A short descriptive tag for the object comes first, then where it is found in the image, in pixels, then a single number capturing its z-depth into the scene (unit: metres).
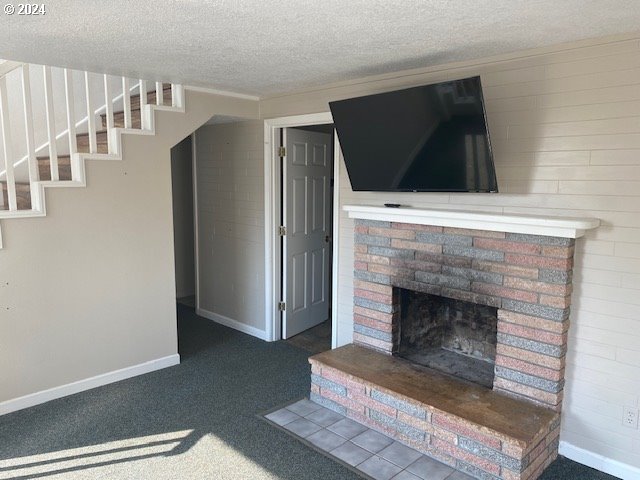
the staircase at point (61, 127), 2.91
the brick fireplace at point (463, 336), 2.35
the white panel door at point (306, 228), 4.27
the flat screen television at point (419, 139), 2.47
